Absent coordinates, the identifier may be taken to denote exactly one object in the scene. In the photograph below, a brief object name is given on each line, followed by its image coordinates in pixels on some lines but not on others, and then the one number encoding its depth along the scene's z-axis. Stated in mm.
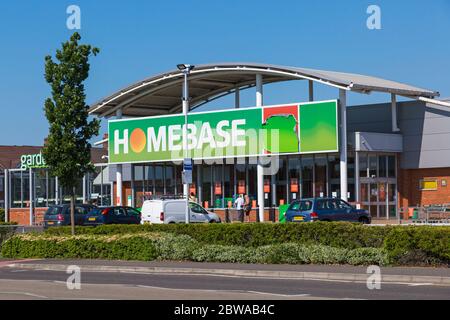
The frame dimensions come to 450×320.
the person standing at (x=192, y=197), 48656
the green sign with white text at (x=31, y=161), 63781
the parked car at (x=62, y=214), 46219
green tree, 33438
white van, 41156
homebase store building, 45656
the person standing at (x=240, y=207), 47750
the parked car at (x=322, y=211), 36728
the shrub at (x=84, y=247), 29375
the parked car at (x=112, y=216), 43750
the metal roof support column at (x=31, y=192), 64850
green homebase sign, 45406
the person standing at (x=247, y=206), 48500
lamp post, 37094
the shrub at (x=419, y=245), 23344
